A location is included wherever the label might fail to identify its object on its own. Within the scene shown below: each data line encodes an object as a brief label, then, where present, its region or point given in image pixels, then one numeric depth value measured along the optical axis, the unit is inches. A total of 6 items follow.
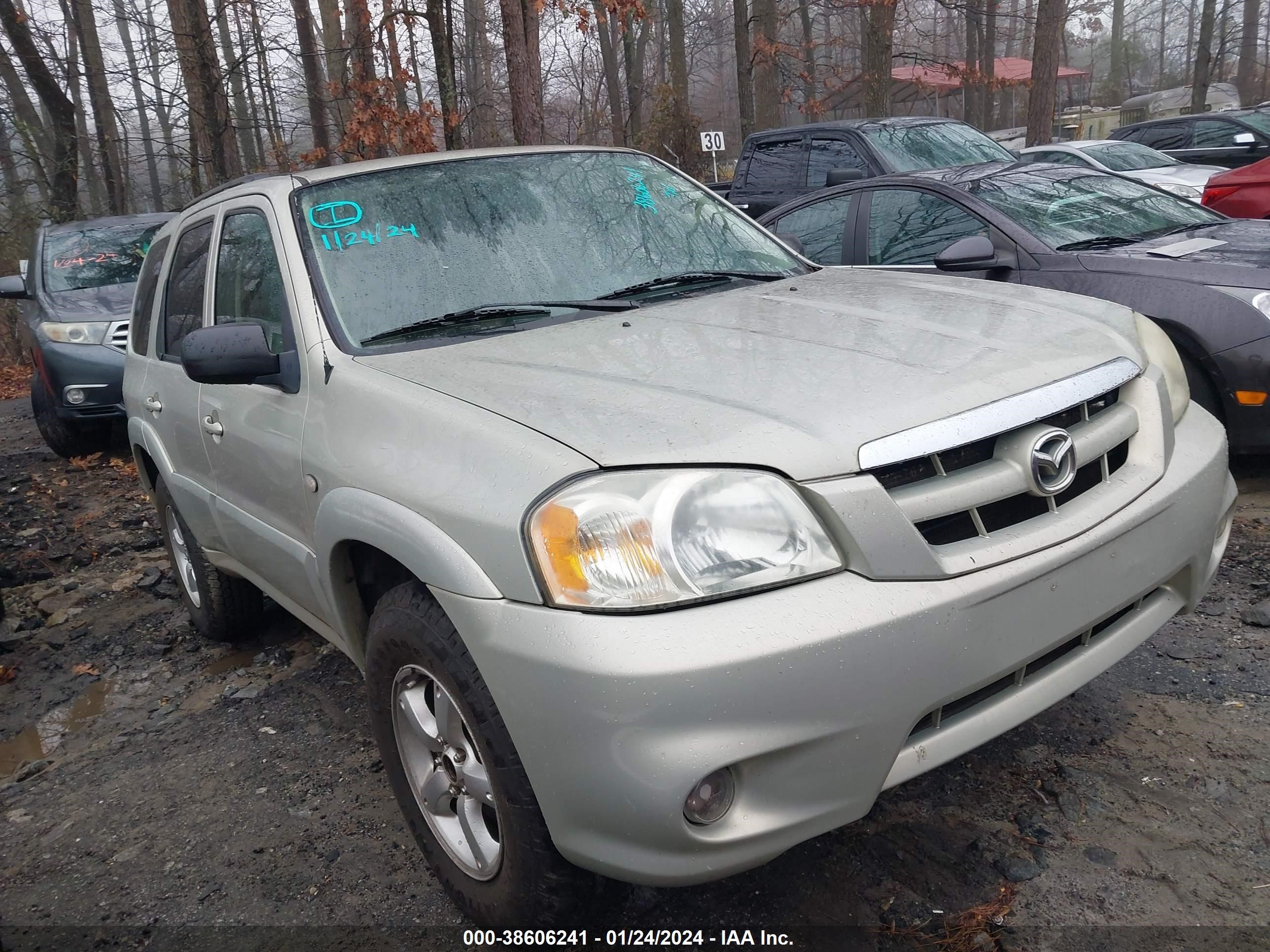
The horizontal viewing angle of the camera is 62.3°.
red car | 310.3
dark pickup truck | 369.4
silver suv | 74.2
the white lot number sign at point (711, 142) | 518.6
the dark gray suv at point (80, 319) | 317.4
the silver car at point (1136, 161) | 510.6
